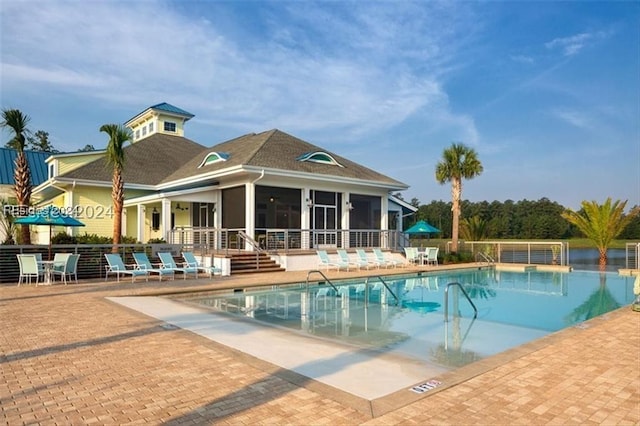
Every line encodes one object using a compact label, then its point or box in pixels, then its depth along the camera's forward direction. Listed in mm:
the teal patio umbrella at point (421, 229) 23938
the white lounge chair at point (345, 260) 19250
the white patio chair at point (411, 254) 22703
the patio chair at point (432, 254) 22453
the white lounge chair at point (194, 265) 16312
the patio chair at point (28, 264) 13425
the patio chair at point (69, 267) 14125
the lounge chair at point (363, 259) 20422
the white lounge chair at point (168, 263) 15867
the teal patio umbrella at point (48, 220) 14414
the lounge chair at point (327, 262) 19062
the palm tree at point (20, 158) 17734
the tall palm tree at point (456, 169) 25938
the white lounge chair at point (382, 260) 21219
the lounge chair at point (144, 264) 15195
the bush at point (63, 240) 17688
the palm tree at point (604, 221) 22656
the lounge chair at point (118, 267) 14617
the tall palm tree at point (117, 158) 17547
